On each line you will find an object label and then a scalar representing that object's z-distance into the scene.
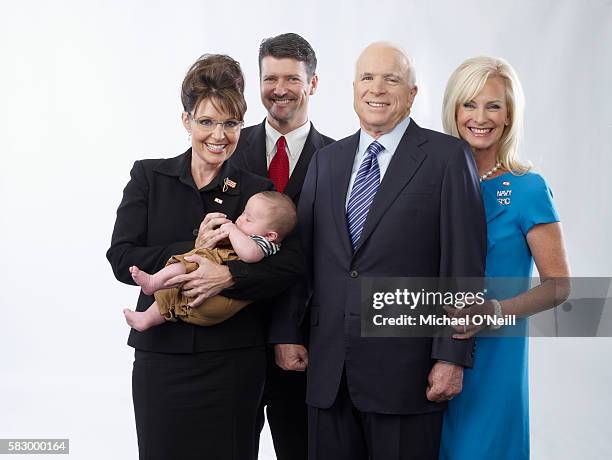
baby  2.90
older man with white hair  2.91
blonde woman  3.05
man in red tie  3.61
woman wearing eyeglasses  2.96
